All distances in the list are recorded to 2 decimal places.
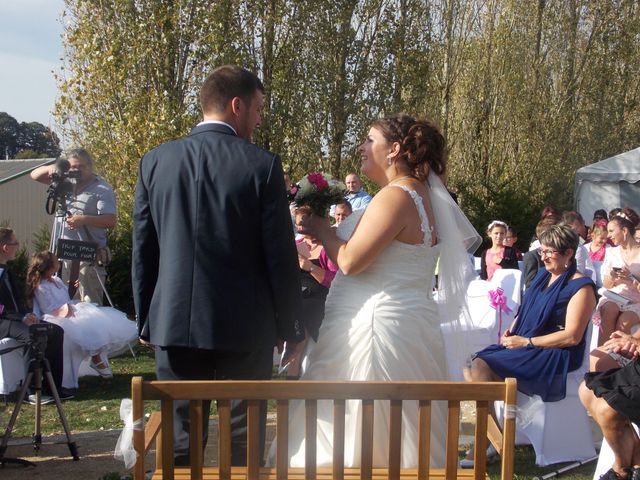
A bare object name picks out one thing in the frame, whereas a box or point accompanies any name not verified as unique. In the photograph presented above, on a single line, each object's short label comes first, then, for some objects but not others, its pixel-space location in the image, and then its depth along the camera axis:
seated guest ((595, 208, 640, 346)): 5.73
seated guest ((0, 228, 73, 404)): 6.44
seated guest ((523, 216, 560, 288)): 8.44
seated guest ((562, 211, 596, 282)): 8.60
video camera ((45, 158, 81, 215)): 8.22
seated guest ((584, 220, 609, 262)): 9.45
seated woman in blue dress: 5.18
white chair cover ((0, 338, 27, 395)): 6.86
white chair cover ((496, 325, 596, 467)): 5.32
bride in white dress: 3.55
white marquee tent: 17.20
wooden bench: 2.55
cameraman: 8.28
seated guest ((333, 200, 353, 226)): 7.88
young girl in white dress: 7.64
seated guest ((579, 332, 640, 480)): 4.16
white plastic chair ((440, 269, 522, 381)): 6.85
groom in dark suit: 3.19
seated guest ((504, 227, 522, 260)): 9.78
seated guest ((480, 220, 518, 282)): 9.49
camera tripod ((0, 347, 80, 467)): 5.09
